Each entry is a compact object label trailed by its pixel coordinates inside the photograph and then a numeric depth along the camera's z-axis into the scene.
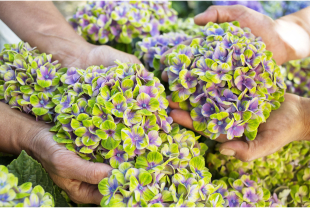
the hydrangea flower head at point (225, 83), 0.78
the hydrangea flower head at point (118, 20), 0.92
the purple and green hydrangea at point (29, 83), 0.80
